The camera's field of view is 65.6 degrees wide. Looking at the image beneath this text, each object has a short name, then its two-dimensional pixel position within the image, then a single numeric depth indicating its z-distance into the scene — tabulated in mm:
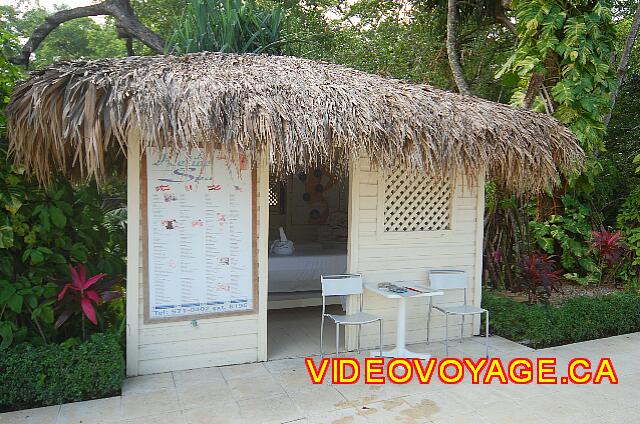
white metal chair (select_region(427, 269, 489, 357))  5007
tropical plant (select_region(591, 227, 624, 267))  7711
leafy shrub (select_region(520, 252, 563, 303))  6250
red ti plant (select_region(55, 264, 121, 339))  3975
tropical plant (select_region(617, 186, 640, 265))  8078
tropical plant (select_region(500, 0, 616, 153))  7125
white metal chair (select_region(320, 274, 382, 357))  4645
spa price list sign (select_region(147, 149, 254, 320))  4316
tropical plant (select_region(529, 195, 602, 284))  7938
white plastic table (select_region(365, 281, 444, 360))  4555
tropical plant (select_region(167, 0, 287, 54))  6773
